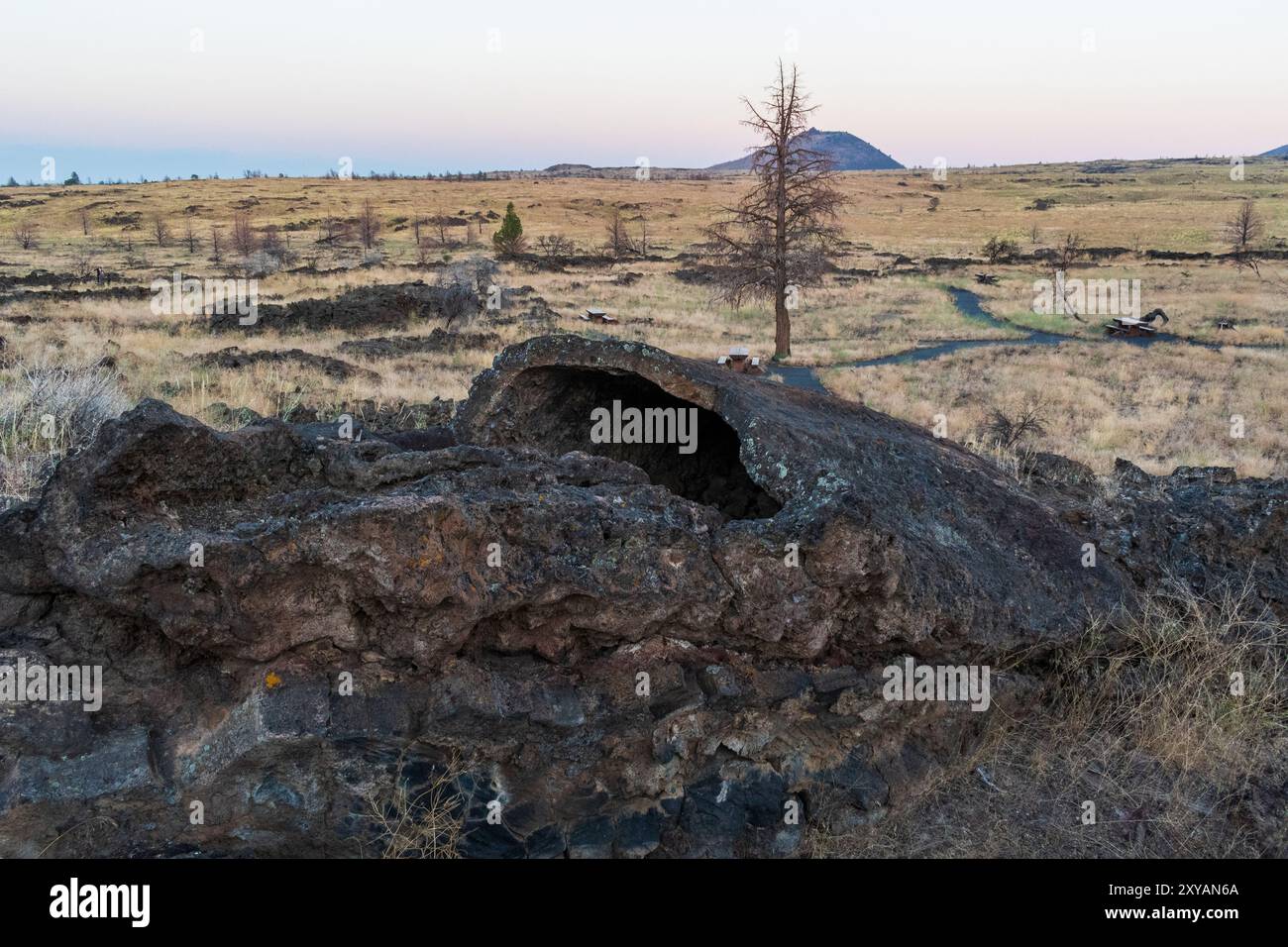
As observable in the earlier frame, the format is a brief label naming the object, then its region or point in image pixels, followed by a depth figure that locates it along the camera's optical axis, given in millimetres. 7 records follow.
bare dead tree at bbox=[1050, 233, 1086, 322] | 38750
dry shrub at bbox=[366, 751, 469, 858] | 3326
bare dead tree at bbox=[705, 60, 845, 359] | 25359
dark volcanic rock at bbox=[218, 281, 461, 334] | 24562
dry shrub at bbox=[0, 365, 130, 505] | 6809
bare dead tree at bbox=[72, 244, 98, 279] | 40106
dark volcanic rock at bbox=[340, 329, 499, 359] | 20906
